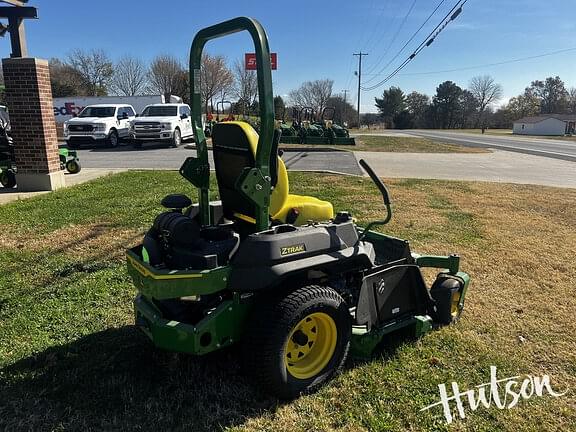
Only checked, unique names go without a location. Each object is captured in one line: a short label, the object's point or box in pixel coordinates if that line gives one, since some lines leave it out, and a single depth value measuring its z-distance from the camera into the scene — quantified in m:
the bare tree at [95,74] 48.75
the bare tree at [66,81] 44.91
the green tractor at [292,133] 23.14
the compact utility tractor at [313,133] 22.97
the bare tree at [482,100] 92.28
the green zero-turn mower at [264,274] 2.57
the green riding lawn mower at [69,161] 11.07
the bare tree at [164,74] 45.64
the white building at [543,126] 74.81
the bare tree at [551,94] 95.25
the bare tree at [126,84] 51.35
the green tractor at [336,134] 23.19
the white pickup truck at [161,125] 19.09
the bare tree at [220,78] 25.89
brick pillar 8.51
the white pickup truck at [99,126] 19.22
